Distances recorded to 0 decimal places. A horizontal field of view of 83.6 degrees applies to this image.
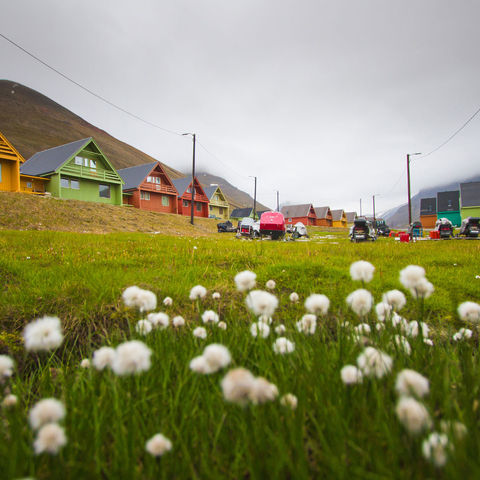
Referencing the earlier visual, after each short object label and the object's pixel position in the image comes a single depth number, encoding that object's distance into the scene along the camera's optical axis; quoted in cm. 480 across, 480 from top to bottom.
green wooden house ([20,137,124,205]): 2877
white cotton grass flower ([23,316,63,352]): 125
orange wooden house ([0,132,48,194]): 2375
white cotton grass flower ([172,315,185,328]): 194
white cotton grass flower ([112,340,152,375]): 108
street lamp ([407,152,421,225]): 2850
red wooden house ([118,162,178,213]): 3806
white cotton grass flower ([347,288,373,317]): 151
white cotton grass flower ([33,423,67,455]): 82
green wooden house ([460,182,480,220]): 4338
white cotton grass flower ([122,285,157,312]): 161
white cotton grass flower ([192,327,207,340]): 175
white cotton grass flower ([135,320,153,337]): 180
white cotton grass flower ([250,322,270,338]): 168
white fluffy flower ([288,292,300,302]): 220
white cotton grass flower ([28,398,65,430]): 88
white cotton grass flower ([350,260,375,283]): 150
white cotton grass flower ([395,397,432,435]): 84
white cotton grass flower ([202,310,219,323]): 196
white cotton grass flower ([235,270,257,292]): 149
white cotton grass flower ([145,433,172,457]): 89
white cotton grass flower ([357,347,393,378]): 118
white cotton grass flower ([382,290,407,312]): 158
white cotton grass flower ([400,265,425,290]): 133
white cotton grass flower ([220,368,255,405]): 83
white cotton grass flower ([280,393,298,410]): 110
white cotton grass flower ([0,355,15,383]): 122
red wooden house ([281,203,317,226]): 7194
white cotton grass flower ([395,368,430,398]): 90
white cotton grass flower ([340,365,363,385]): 117
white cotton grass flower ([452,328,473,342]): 185
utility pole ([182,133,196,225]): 2782
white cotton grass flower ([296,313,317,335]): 170
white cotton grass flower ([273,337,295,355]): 146
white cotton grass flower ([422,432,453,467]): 80
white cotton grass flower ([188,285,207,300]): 202
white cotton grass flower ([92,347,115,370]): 132
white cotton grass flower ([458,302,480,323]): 149
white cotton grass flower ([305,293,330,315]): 149
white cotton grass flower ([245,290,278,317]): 138
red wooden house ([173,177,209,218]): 4672
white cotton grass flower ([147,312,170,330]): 184
